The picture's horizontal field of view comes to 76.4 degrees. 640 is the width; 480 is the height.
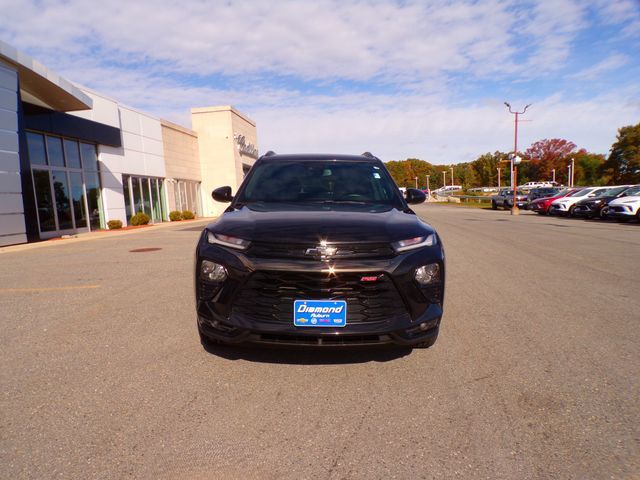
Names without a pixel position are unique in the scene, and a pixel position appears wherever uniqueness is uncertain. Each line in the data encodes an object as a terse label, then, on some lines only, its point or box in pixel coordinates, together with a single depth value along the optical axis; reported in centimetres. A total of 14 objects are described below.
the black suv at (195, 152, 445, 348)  268
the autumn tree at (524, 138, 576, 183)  8975
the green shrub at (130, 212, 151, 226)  2075
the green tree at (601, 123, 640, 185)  5406
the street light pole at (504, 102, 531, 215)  3130
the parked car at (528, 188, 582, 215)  2444
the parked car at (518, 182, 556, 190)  7743
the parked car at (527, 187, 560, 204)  2887
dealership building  1273
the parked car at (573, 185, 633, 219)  1883
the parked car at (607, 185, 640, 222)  1656
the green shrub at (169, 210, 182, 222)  2528
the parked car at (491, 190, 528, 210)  3212
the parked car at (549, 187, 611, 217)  2219
